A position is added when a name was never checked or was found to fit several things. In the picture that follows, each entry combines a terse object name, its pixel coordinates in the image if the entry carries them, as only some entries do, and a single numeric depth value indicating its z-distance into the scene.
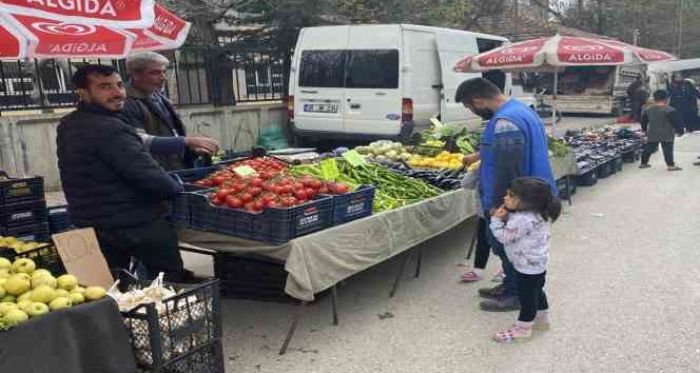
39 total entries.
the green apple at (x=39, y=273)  2.96
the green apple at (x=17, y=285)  2.82
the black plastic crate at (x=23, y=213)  4.55
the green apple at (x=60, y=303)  2.72
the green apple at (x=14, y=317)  2.53
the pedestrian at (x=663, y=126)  10.98
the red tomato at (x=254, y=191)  4.05
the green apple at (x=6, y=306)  2.57
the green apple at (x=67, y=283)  2.92
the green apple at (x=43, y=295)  2.76
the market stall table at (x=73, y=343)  2.55
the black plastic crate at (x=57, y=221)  4.84
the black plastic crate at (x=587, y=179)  10.00
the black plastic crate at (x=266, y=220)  3.85
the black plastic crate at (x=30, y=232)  4.59
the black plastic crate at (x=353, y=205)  4.27
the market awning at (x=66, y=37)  3.32
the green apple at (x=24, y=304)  2.66
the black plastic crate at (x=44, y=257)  3.54
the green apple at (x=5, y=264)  3.07
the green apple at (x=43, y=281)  2.88
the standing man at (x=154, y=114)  4.29
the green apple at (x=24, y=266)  3.08
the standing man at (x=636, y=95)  18.92
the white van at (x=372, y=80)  10.28
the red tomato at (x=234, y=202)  3.99
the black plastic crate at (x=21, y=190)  4.53
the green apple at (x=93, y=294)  2.87
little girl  4.01
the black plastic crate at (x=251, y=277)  4.71
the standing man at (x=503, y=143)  4.24
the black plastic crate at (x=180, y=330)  2.93
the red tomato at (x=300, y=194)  4.11
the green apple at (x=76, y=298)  2.81
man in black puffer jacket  3.53
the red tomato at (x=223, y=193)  4.06
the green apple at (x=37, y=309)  2.64
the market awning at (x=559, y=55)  8.83
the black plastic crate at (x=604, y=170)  10.66
